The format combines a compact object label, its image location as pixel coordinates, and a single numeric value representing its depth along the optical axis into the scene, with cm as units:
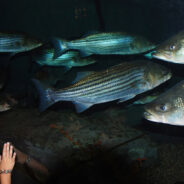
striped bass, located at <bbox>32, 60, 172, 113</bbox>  352
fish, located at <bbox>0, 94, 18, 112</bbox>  514
